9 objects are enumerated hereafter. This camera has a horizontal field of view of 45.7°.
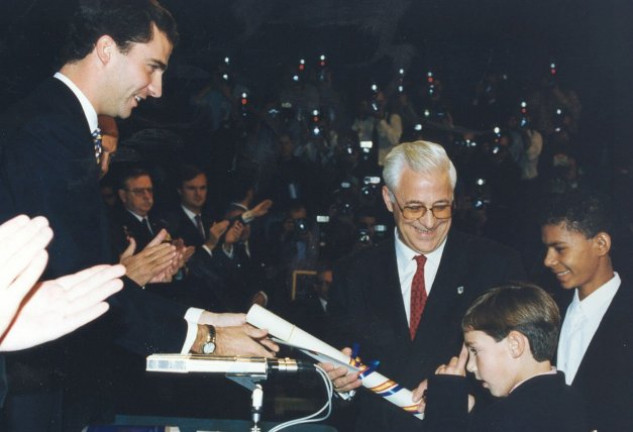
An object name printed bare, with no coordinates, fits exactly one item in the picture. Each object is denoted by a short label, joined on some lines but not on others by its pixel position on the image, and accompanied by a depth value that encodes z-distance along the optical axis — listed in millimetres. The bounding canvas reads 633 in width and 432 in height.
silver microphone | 1437
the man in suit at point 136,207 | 4090
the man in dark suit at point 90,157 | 1961
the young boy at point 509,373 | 1792
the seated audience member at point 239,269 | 5074
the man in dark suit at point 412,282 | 2229
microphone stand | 1501
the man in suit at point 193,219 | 4793
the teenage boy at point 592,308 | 2092
